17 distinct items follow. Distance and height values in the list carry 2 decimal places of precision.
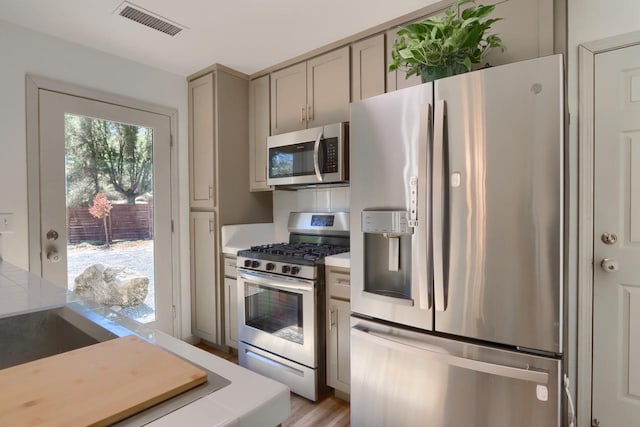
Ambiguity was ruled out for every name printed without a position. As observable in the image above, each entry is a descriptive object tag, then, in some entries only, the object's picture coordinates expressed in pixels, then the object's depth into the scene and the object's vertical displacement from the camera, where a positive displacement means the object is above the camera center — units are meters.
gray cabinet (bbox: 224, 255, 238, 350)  2.66 -0.75
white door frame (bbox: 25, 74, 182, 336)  2.14 +0.48
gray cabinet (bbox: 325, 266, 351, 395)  2.01 -0.73
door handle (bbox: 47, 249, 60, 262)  2.23 -0.29
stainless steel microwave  2.22 +0.38
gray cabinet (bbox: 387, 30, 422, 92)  1.99 +0.79
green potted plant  1.46 +0.74
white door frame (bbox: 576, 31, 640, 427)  1.67 -0.17
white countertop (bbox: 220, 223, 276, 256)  2.72 -0.23
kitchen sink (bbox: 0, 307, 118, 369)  0.92 -0.35
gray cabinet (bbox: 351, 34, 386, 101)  2.14 +0.92
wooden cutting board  0.48 -0.29
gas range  2.09 -0.66
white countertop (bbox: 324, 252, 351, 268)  1.99 -0.32
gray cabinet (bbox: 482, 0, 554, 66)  1.60 +0.87
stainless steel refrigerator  1.22 -0.18
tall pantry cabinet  2.74 +0.26
